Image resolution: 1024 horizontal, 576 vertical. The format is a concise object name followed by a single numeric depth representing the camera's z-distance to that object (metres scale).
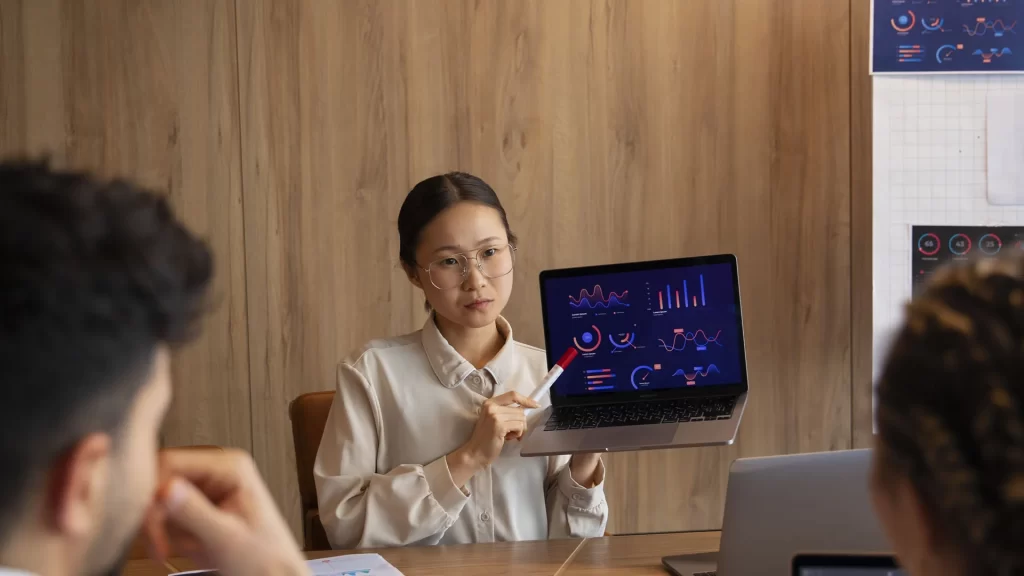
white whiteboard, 2.65
